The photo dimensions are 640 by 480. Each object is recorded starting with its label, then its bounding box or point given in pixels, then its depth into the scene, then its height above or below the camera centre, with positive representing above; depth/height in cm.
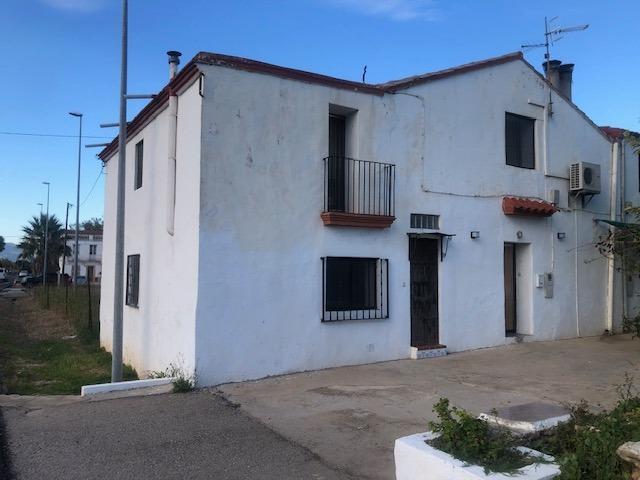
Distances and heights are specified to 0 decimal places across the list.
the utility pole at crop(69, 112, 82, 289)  2490 +321
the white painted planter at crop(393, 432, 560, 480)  339 -130
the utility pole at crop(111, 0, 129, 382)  853 +84
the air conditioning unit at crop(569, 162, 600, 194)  1197 +208
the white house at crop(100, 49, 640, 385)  791 +88
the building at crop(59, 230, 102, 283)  6681 +183
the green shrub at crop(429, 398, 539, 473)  357 -123
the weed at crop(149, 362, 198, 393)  735 -158
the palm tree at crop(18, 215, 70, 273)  5691 +273
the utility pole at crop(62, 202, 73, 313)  2076 +13
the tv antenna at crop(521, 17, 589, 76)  1381 +586
